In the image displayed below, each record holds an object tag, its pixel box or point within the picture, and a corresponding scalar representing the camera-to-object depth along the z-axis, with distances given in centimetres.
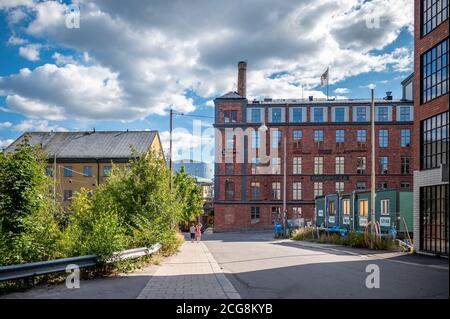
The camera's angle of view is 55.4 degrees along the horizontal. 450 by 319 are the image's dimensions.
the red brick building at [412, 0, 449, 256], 1705
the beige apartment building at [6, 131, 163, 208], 5931
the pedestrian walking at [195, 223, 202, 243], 3431
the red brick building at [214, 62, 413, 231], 5862
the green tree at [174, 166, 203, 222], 5928
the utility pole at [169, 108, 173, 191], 2650
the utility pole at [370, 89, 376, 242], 2020
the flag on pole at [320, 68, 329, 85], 4847
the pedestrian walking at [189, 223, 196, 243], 3474
